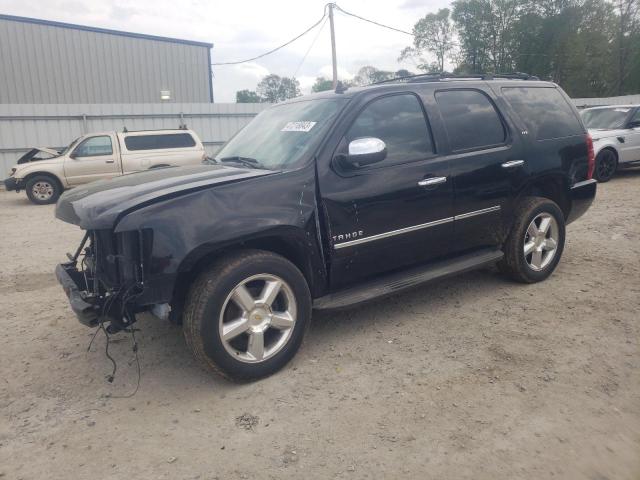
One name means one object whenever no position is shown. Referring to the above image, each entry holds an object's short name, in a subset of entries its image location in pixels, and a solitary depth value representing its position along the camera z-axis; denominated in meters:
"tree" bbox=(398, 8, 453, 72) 49.91
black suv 2.97
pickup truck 12.12
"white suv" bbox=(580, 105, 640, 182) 10.70
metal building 22.22
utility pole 23.30
